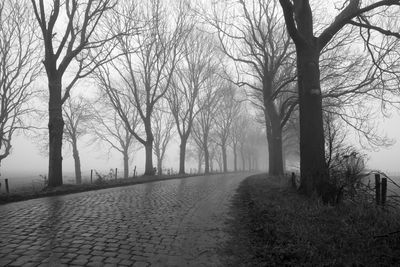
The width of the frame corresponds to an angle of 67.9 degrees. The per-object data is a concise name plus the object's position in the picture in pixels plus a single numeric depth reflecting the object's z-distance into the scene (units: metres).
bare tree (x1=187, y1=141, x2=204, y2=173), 57.41
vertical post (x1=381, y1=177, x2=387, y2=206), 7.01
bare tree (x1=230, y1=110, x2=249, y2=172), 48.03
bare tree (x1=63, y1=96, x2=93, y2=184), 36.59
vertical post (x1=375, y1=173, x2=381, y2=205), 7.49
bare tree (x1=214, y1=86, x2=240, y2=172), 38.90
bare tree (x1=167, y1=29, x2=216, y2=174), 29.60
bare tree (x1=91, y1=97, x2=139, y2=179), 40.08
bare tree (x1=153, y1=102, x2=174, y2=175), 45.47
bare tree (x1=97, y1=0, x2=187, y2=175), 22.83
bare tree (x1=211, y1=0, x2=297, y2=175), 17.83
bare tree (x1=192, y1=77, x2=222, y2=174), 33.47
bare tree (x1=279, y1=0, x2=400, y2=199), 8.49
